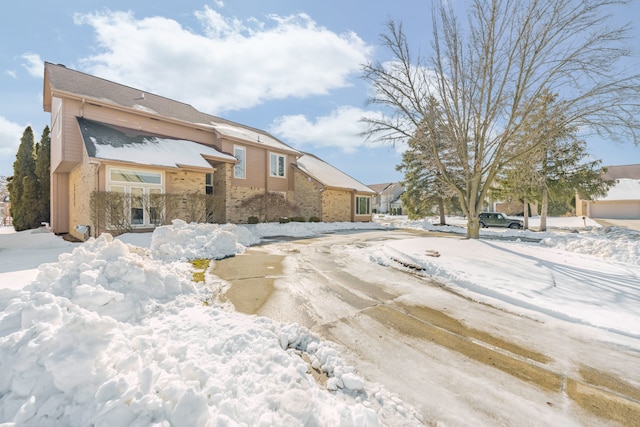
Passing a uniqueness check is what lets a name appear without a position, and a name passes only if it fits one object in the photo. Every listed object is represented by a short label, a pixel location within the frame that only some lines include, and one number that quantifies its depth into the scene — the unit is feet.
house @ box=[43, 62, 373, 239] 34.30
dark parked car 69.56
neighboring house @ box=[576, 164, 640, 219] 97.71
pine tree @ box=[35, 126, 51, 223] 53.83
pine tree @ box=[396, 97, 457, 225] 73.15
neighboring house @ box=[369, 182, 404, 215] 180.20
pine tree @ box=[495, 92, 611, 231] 59.21
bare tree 26.86
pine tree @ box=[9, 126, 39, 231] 54.44
